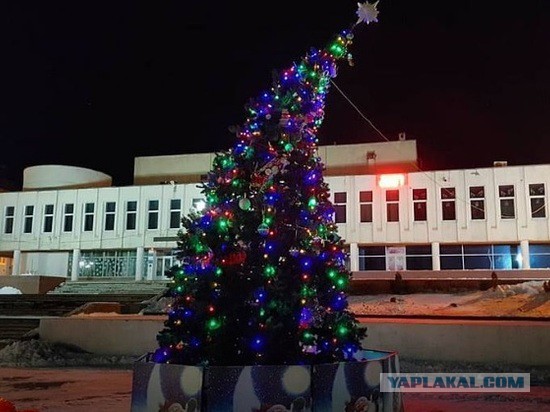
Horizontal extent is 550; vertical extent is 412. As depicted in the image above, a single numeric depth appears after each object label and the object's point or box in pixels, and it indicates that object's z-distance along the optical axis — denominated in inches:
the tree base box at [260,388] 214.7
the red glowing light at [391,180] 1322.6
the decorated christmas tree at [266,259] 239.9
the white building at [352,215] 1258.6
